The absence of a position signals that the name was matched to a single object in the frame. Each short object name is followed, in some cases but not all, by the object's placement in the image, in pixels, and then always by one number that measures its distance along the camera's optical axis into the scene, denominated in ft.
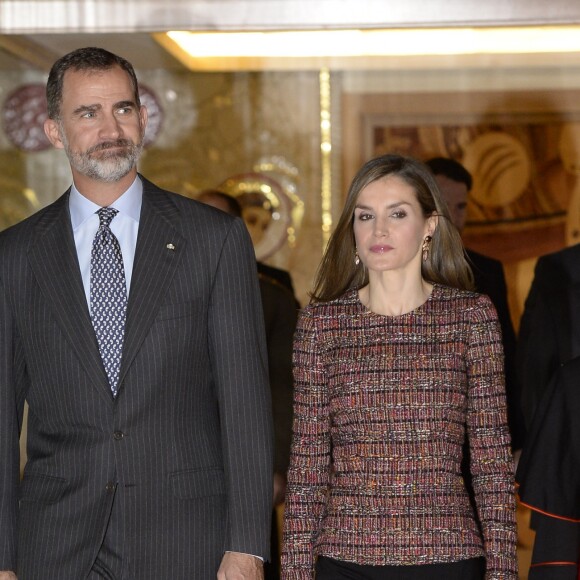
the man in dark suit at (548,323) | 28.22
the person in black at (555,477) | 20.48
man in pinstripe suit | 20.51
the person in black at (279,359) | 36.24
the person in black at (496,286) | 33.12
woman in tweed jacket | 20.45
